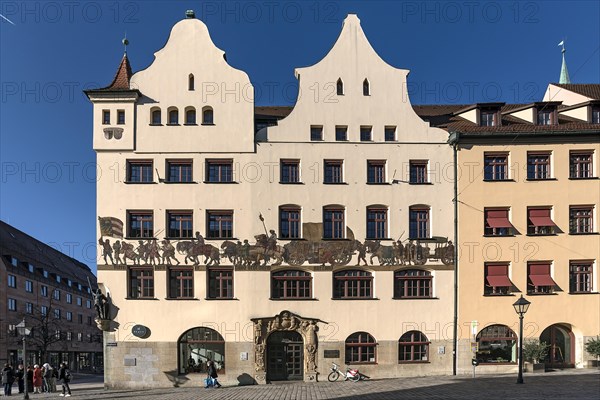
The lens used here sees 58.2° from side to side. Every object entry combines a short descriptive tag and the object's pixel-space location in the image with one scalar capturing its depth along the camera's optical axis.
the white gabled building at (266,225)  30.97
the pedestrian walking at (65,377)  27.69
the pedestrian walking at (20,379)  32.90
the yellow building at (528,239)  31.44
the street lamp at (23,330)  27.95
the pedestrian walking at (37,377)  30.57
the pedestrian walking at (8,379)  31.39
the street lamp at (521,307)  25.28
